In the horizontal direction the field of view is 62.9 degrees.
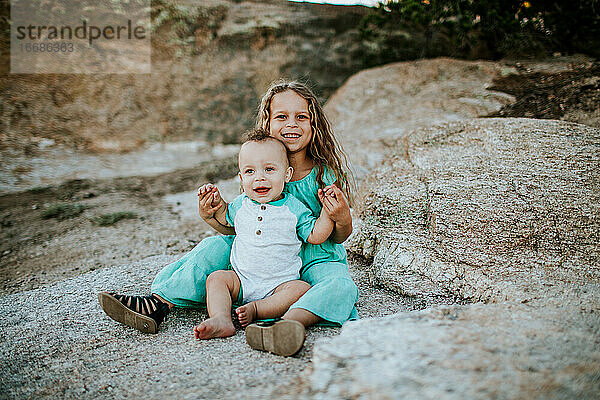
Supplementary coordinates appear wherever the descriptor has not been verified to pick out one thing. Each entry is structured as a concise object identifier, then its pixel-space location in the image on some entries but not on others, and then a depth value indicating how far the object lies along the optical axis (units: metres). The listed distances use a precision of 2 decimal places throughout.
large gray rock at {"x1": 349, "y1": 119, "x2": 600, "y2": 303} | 2.11
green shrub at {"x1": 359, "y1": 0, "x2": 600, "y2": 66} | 4.20
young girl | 1.93
